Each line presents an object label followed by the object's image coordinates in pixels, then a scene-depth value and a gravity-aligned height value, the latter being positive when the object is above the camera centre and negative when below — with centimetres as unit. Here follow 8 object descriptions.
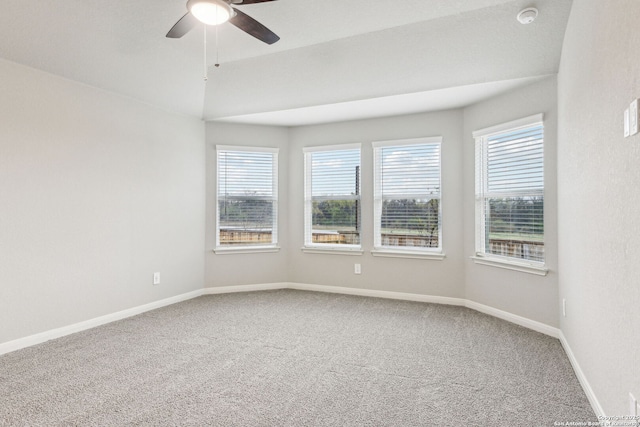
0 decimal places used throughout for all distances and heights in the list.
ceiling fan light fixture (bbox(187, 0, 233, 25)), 201 +126
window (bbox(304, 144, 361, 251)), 488 +32
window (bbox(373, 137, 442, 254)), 443 +32
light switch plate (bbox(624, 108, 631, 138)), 141 +40
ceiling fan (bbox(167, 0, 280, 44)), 203 +128
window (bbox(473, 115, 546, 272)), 343 +30
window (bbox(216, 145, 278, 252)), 494 +30
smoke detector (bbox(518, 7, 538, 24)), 254 +155
